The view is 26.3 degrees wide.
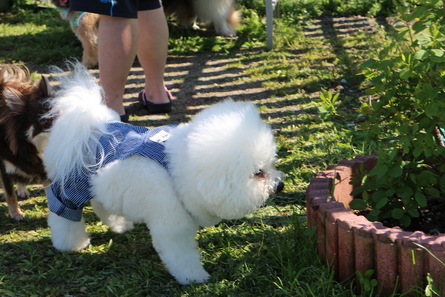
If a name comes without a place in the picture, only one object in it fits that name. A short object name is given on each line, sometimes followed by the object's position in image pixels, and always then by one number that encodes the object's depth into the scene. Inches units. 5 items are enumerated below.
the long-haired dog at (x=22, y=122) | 176.6
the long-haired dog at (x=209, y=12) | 399.5
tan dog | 339.2
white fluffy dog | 133.8
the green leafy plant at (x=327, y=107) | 144.1
